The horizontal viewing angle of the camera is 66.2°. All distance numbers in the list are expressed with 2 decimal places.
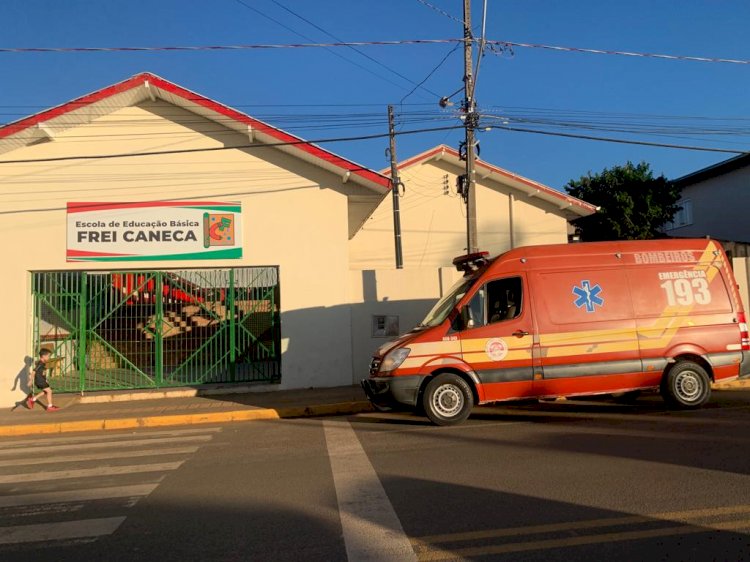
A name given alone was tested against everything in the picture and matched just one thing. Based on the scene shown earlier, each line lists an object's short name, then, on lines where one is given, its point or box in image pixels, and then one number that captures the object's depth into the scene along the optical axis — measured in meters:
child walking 11.09
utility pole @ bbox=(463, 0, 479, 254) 13.04
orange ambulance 8.29
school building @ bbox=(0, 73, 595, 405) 12.51
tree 24.50
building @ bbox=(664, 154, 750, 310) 25.02
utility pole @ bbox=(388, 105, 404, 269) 20.92
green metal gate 12.87
